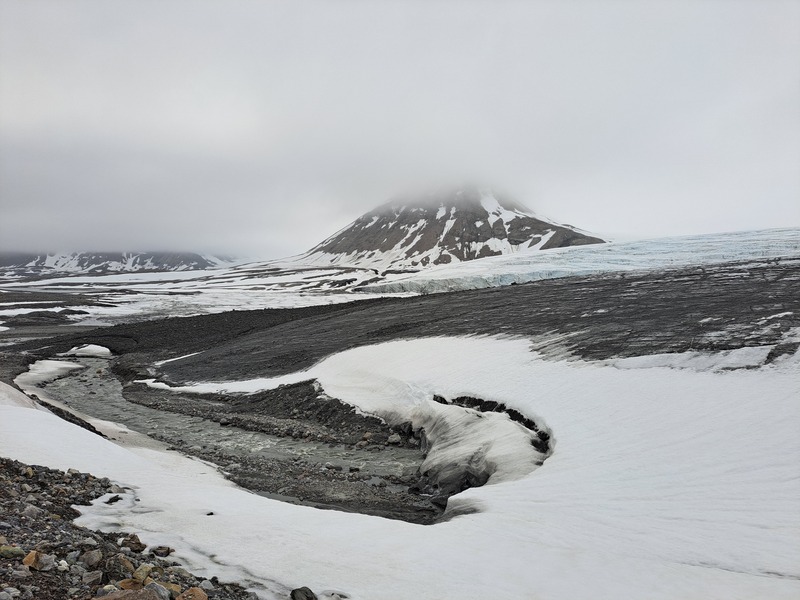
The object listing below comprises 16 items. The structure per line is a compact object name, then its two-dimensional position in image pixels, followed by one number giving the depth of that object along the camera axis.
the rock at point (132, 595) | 4.66
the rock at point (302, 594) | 5.89
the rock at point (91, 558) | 5.52
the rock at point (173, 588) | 5.35
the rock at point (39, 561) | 5.10
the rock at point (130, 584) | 5.19
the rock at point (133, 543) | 6.61
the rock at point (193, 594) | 5.32
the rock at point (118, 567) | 5.41
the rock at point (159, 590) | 5.06
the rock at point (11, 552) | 5.18
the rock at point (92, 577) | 5.10
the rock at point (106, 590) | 4.84
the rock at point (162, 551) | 6.59
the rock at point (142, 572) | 5.49
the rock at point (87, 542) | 6.06
